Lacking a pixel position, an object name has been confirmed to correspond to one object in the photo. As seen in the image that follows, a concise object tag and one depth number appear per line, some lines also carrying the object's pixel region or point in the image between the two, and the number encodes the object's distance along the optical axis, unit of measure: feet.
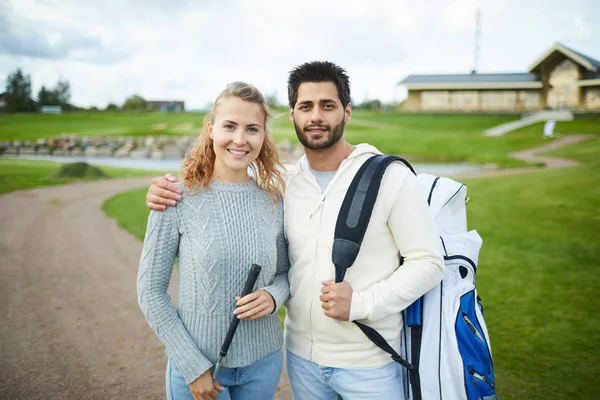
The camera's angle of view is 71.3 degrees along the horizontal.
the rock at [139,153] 85.50
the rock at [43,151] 63.80
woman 6.24
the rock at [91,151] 80.23
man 6.42
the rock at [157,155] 86.33
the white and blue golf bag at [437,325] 6.48
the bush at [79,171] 49.83
